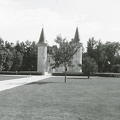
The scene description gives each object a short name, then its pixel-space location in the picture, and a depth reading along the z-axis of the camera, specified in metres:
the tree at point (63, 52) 25.62
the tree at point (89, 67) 38.78
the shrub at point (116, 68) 62.16
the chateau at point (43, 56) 68.19
